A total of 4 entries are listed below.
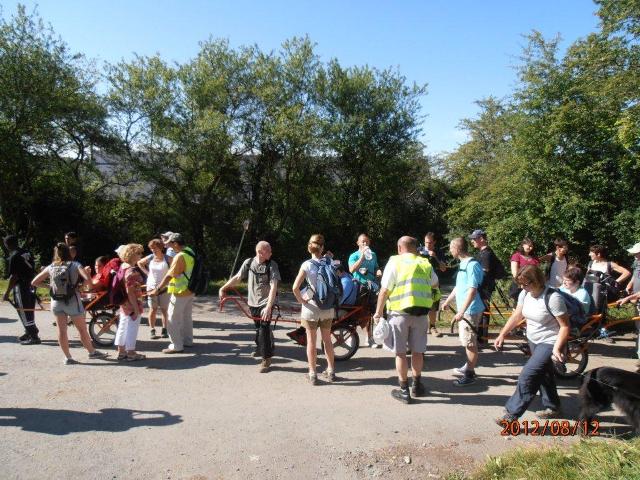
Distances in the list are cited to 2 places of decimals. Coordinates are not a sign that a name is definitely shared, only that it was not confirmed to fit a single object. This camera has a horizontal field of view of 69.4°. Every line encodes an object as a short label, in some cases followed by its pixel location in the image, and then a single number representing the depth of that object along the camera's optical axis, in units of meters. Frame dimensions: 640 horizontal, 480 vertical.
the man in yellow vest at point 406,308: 5.09
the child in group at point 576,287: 6.25
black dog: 4.09
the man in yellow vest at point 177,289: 7.26
